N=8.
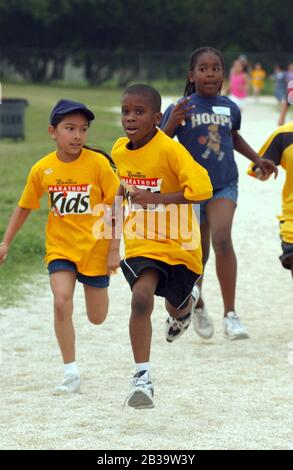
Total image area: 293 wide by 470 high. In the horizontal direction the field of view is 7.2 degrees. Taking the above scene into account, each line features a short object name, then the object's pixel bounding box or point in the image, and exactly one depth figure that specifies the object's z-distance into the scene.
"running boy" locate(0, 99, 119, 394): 13.04
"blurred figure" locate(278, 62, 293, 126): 24.54
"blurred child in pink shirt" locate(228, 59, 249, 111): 64.60
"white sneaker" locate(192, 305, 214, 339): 15.68
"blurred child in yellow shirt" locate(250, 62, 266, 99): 96.65
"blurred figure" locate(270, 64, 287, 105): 86.03
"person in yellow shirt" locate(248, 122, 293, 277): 14.44
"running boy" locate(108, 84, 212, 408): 12.38
